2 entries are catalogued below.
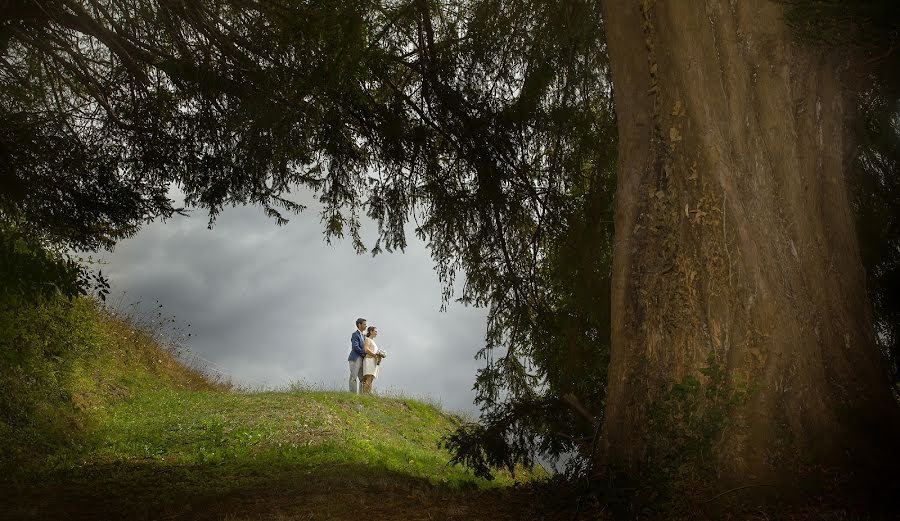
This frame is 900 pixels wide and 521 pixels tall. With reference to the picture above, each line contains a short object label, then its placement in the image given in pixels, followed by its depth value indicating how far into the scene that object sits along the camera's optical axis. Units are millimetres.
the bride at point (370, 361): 16828
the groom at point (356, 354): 16750
